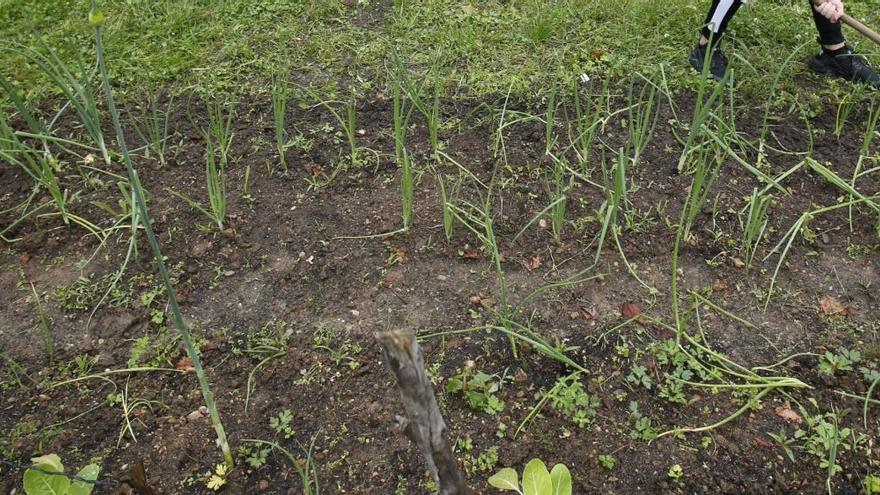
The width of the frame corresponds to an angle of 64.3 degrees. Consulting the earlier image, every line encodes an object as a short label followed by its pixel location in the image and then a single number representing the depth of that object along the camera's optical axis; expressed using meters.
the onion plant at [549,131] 2.53
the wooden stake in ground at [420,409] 1.22
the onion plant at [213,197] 2.33
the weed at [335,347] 2.07
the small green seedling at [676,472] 1.79
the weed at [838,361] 2.03
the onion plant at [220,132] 2.60
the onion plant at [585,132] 2.54
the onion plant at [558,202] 2.27
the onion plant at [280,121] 2.57
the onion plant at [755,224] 2.24
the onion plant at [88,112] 2.24
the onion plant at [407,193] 2.27
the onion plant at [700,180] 2.20
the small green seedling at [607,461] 1.80
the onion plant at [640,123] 2.46
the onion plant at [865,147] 2.53
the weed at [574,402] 1.91
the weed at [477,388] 1.93
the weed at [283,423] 1.89
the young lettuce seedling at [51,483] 1.58
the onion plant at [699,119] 2.35
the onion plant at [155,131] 2.62
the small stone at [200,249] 2.39
